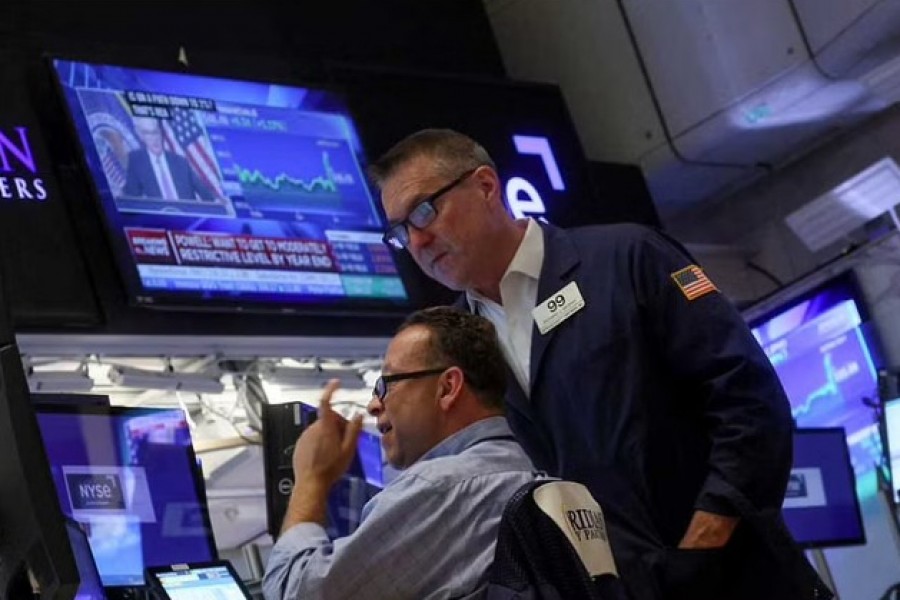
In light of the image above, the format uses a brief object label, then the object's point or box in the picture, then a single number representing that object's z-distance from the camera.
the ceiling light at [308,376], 5.21
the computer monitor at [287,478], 3.34
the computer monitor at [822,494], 5.20
